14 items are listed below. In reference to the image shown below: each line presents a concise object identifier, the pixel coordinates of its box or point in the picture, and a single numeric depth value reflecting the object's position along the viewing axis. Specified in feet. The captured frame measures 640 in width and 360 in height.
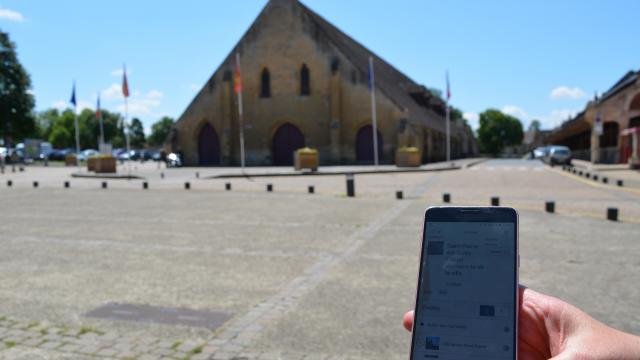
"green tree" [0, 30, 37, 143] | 201.05
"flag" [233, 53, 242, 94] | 113.50
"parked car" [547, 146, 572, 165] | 132.16
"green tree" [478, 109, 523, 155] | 391.45
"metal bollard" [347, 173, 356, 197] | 55.36
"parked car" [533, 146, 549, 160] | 209.53
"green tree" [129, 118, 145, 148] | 469.57
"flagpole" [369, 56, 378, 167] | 128.05
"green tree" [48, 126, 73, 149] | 388.57
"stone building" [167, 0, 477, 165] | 142.51
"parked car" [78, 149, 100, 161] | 228.39
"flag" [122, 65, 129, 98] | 106.83
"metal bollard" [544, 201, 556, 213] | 40.75
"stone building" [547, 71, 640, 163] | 121.29
